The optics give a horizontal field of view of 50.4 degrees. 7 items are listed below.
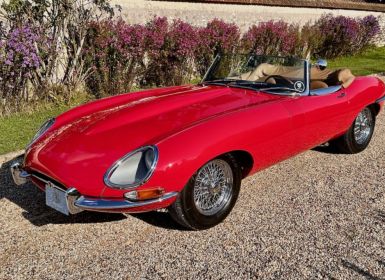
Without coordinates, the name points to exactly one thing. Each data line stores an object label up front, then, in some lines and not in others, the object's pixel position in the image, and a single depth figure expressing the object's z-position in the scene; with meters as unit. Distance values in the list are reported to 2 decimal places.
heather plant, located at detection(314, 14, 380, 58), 15.38
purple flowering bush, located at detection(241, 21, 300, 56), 12.04
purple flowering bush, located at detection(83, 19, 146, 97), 7.99
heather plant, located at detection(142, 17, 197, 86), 9.08
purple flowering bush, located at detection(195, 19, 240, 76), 10.17
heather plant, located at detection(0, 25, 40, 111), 6.54
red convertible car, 2.81
